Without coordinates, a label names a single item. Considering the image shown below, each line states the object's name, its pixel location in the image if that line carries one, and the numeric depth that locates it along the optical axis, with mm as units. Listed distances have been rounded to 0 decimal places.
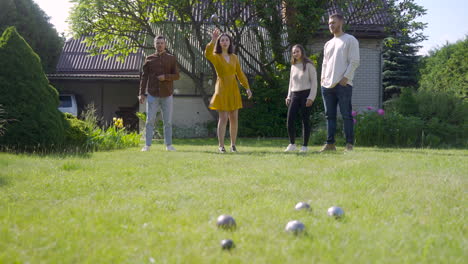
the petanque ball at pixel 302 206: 2592
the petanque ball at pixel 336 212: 2465
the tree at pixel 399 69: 29891
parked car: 16047
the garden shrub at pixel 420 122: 7824
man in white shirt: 5820
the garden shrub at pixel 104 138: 6857
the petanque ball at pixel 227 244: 1943
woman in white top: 6133
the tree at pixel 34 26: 19375
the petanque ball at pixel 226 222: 2242
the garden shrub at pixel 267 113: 13406
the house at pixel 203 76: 14416
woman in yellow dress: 5973
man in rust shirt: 6449
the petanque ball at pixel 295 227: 2139
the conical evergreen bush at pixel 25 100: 5637
